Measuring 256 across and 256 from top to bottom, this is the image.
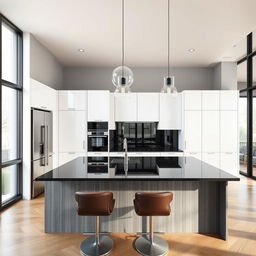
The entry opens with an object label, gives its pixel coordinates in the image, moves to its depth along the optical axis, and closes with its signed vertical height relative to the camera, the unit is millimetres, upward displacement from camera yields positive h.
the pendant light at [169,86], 2756 +574
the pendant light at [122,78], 2543 +626
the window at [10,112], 3598 +338
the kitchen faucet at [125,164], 2622 -441
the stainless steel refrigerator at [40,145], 4046 -271
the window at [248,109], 5538 +604
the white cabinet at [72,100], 5070 +735
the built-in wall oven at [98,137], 5070 -133
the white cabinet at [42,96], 3978 +714
